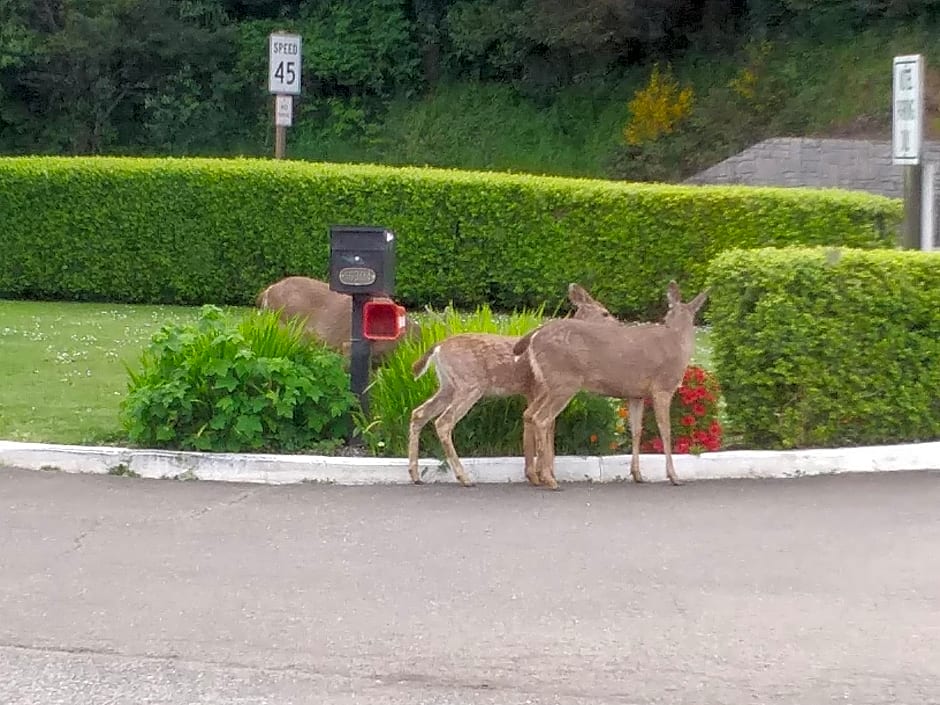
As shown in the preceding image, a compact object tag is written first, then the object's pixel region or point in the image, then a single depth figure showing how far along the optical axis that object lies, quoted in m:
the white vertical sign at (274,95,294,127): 19.85
